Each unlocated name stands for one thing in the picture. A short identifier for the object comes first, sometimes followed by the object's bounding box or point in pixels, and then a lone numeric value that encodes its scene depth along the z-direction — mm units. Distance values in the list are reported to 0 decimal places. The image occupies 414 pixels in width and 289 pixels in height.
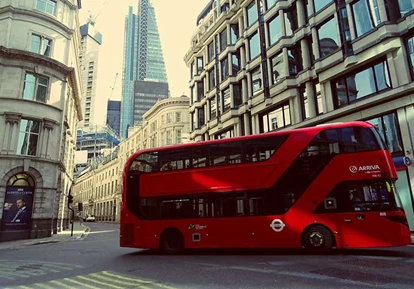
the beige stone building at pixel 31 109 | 21406
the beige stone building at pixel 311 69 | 16641
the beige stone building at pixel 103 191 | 66188
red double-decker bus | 9781
